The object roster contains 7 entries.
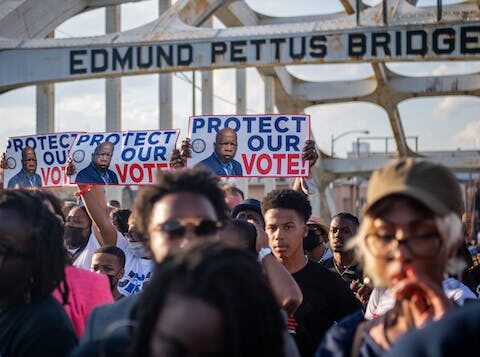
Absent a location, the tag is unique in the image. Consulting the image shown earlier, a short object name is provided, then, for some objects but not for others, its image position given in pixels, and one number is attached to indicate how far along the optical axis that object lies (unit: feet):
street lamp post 133.18
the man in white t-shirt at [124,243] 19.99
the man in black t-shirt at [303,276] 15.35
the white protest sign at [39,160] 29.17
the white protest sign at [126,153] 26.71
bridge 34.73
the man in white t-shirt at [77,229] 24.22
